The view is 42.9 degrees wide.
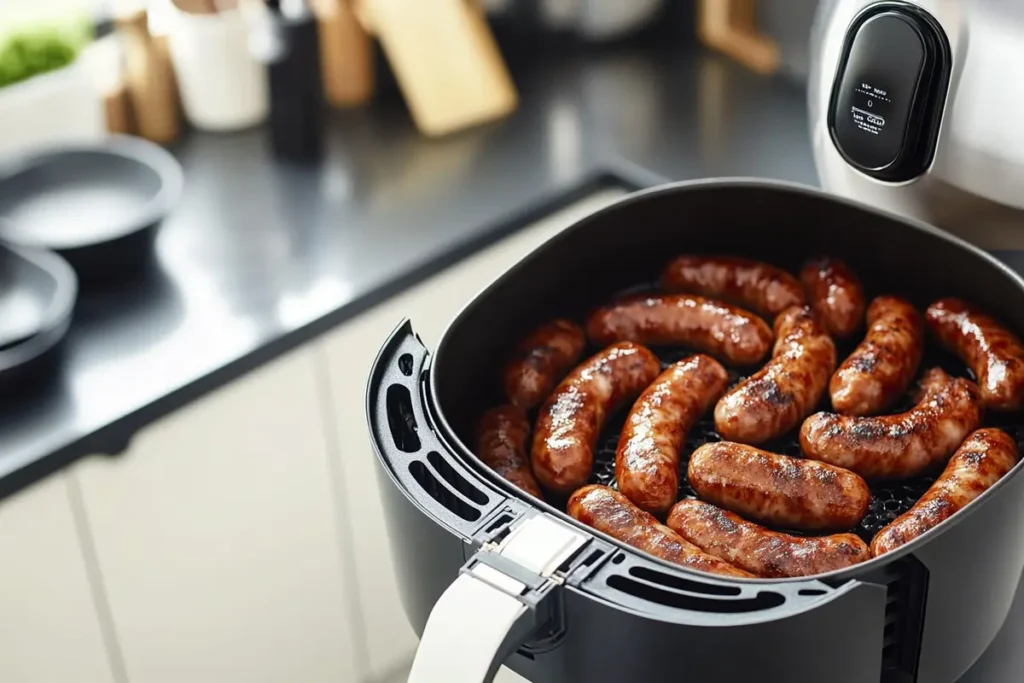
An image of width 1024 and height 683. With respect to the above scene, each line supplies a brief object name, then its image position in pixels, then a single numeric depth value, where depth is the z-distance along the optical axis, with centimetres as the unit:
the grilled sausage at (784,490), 100
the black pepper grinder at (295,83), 186
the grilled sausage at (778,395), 108
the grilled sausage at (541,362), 115
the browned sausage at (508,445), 105
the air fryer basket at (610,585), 80
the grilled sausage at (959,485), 95
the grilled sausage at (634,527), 93
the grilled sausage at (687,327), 120
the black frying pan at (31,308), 150
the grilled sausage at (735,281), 124
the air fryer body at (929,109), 112
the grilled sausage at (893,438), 104
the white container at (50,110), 180
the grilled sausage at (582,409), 105
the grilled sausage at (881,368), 111
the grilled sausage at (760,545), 93
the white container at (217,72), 196
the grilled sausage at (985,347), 109
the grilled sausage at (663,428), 102
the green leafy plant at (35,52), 179
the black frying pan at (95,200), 167
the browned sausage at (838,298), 121
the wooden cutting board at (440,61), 198
